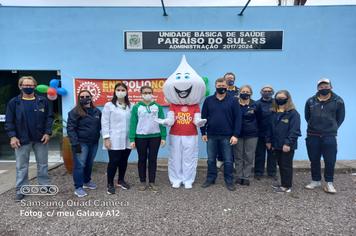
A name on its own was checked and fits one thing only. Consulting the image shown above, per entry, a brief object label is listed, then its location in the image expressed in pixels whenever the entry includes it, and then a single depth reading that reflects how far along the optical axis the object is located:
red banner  6.38
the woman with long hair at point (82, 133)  4.35
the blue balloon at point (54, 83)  6.06
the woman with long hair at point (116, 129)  4.47
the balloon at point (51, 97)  5.84
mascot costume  4.72
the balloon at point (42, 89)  5.90
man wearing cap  4.55
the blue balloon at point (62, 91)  6.29
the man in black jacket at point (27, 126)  4.27
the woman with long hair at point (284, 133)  4.48
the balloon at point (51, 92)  5.78
